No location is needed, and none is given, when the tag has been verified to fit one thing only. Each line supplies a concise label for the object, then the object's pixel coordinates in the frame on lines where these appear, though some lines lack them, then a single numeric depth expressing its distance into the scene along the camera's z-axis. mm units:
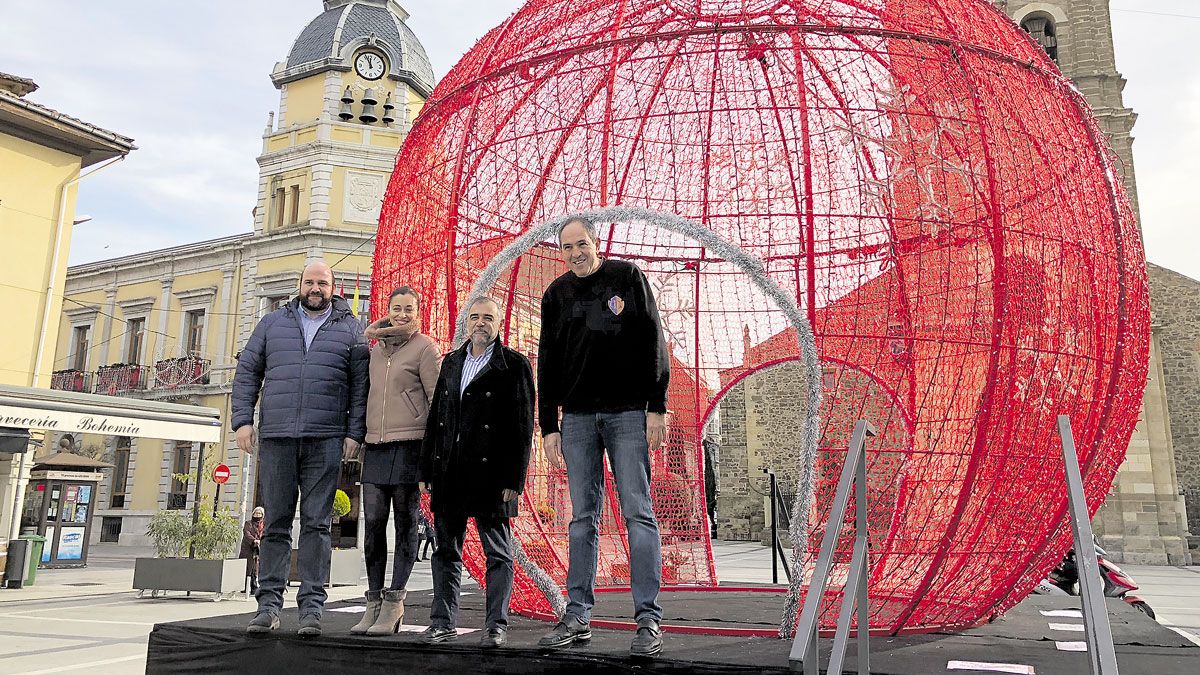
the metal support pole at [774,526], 7736
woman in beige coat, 3732
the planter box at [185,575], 10648
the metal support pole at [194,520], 11405
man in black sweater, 3191
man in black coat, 3449
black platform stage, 3158
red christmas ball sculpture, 3701
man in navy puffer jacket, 3725
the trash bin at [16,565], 11656
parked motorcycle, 6196
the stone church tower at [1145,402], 18750
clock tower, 22094
